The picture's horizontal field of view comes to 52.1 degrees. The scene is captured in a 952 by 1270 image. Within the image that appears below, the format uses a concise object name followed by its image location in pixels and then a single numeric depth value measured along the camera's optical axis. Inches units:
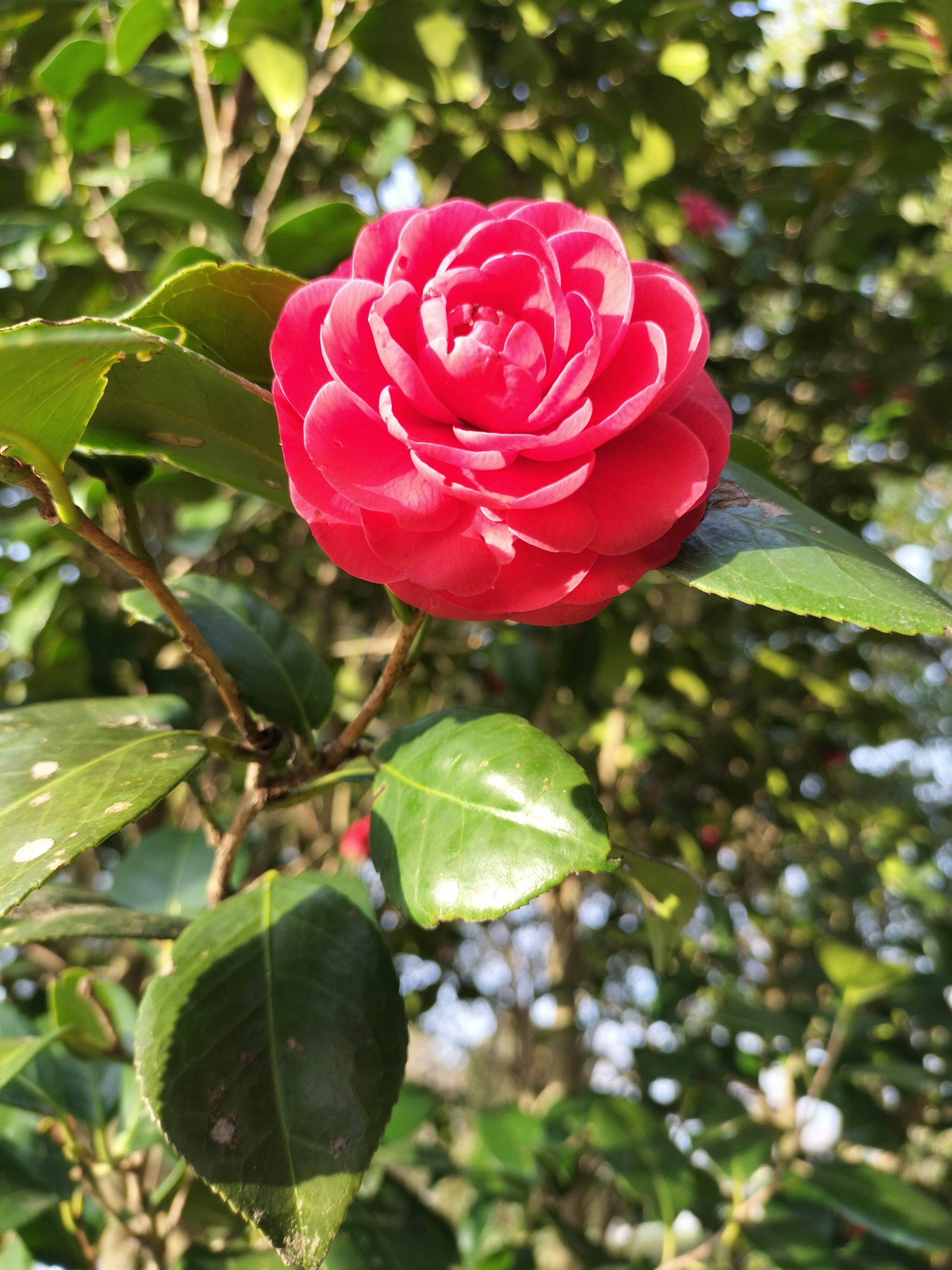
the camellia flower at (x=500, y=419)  6.3
